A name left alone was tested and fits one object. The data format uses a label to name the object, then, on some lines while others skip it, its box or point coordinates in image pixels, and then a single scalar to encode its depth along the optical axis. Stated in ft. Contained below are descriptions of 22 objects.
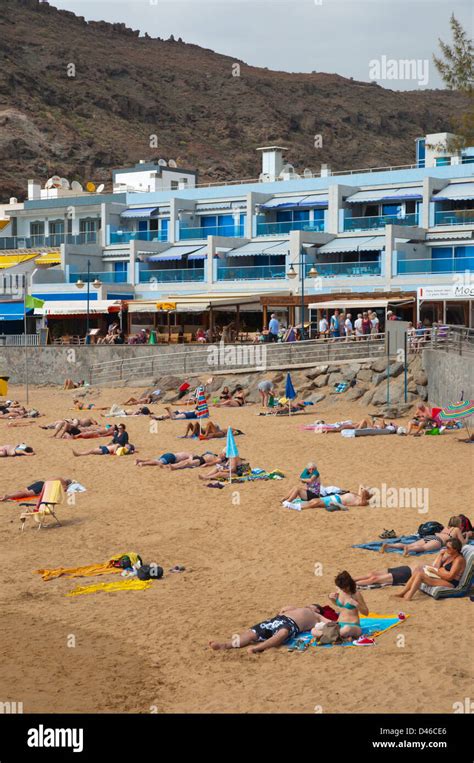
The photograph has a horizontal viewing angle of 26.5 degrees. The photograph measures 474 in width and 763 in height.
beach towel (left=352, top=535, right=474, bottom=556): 42.19
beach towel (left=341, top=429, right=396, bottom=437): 75.25
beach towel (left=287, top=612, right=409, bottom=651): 31.35
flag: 126.67
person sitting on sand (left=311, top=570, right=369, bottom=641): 31.68
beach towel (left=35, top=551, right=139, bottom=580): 41.50
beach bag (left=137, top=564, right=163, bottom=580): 40.14
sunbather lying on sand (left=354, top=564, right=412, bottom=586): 37.24
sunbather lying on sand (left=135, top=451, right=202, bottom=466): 66.33
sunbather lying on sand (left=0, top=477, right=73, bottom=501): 56.90
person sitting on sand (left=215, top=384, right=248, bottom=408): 99.91
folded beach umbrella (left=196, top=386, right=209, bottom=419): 90.17
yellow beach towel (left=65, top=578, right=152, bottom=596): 39.04
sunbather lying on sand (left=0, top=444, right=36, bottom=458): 73.82
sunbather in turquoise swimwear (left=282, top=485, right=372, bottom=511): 51.70
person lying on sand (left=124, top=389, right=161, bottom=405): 107.24
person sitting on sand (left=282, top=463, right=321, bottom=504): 52.95
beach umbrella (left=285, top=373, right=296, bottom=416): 90.09
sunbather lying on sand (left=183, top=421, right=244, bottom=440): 79.41
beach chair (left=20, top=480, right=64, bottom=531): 50.93
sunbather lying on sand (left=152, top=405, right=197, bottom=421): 91.71
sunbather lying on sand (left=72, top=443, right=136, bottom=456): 73.31
